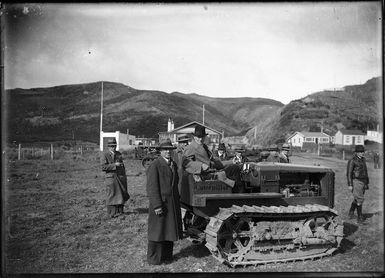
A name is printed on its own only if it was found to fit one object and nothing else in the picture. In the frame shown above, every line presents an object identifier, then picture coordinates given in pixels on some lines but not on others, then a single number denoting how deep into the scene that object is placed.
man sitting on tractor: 6.57
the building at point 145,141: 34.13
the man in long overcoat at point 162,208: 6.30
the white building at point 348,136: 50.51
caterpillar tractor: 6.35
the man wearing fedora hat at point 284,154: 9.45
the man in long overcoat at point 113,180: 10.02
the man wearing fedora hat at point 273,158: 9.48
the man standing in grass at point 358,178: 9.92
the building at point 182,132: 37.66
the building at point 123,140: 32.88
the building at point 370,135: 44.80
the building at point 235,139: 60.72
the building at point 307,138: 54.84
